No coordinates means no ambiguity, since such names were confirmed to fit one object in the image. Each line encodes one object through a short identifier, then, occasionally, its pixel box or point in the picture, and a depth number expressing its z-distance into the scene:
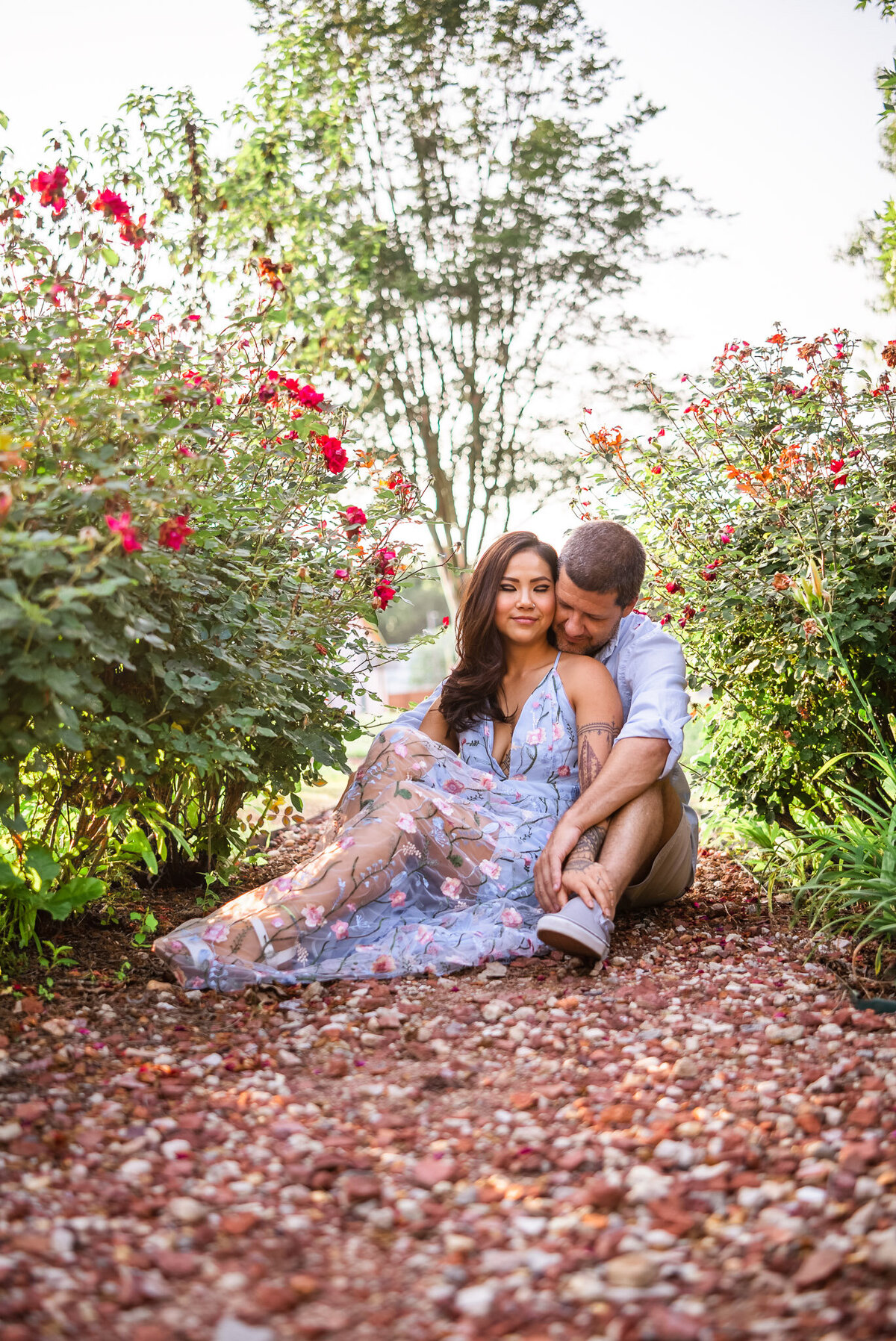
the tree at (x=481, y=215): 7.47
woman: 2.58
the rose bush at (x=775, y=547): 3.13
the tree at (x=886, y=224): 3.10
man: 2.74
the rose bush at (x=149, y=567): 2.02
